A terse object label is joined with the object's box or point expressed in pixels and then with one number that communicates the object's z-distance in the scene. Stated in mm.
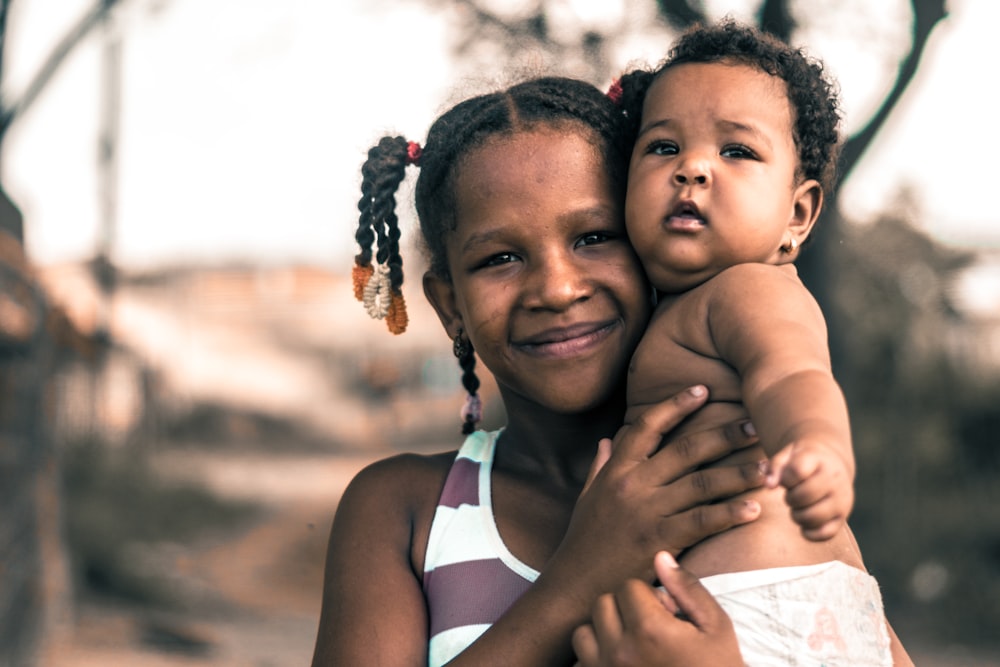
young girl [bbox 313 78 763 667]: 1634
